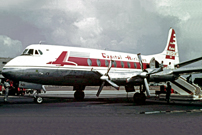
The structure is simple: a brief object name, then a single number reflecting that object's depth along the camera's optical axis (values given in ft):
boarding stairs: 108.86
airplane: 57.82
